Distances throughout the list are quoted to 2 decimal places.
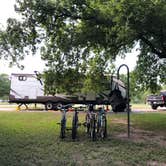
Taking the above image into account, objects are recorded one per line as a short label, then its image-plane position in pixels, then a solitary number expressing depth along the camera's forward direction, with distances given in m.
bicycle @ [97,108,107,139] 6.26
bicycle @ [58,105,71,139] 6.16
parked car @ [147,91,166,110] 16.24
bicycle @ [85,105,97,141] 6.12
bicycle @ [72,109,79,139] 6.15
